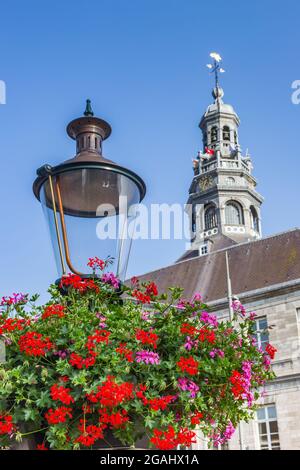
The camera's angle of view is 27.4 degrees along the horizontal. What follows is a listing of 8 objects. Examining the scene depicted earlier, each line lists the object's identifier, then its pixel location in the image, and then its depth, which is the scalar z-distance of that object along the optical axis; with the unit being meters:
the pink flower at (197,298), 4.82
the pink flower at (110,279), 4.86
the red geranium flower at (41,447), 3.91
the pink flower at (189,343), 4.27
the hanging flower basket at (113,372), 3.91
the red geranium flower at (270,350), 4.87
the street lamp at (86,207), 5.02
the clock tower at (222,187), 56.06
